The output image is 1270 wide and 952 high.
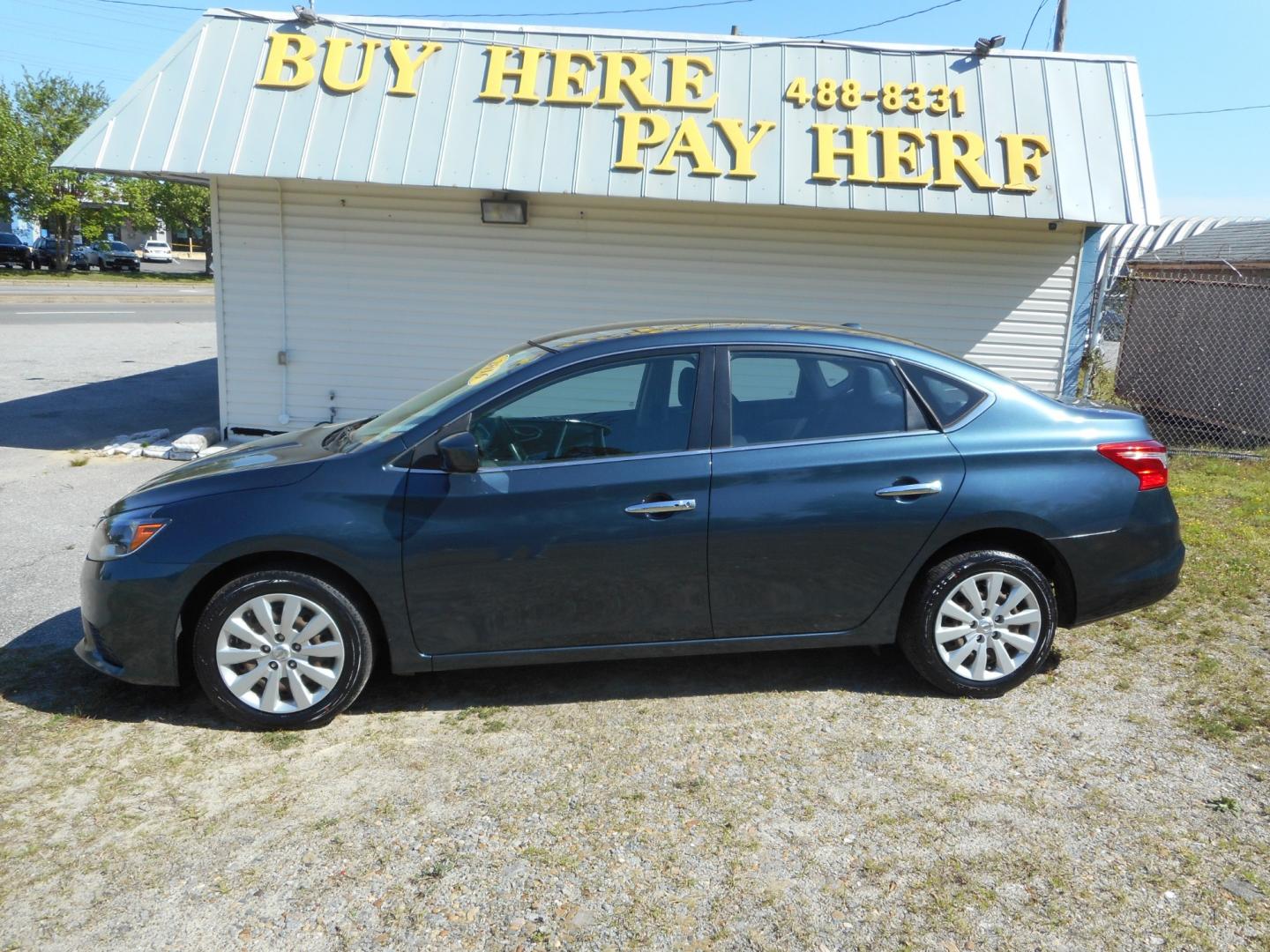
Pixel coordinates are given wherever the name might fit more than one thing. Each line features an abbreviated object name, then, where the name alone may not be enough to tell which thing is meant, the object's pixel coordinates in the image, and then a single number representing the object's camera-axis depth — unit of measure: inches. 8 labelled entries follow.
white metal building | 353.4
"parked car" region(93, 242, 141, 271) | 1797.5
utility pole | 685.3
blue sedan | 164.7
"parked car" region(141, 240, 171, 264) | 2320.4
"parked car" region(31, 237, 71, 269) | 1720.0
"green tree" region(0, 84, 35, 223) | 1574.8
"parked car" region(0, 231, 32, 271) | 1624.0
